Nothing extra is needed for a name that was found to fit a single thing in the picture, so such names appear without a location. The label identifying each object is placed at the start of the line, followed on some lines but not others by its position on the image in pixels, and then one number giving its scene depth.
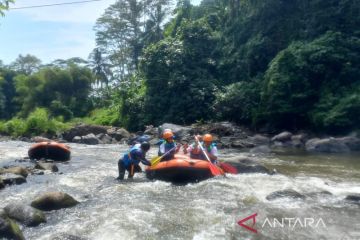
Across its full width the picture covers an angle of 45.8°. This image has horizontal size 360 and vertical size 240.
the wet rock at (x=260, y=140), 19.64
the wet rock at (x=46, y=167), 10.71
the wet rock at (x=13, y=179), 8.75
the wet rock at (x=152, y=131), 23.19
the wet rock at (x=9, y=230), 5.20
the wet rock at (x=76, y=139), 22.32
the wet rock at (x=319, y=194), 7.54
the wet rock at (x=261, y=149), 16.30
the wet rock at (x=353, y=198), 7.18
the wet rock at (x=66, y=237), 5.31
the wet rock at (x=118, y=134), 23.08
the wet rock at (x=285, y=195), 7.28
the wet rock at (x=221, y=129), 21.66
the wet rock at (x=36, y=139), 22.77
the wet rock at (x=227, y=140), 18.61
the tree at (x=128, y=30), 40.97
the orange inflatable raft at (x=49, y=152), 13.07
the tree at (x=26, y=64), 54.91
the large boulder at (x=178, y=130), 20.55
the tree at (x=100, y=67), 46.84
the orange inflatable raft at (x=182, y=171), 8.91
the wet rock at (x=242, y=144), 18.31
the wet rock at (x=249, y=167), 10.20
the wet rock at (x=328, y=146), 16.28
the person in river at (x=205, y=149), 10.34
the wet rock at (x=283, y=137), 19.36
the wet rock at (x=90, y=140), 21.30
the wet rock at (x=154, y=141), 20.17
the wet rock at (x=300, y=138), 19.04
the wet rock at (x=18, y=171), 9.58
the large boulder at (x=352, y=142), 16.73
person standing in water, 9.73
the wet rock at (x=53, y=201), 6.75
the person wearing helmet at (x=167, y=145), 10.45
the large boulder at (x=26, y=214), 5.96
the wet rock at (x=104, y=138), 21.91
